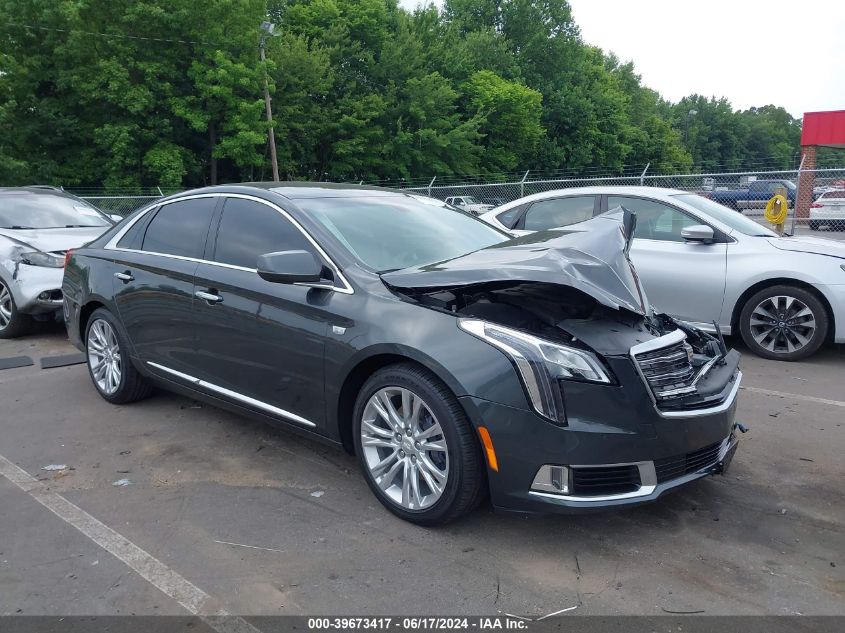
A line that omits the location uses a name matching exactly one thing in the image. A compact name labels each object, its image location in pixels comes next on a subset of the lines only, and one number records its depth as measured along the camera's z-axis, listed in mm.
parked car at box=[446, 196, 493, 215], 17903
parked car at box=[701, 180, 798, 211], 13727
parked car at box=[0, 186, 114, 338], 7238
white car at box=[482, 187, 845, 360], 6055
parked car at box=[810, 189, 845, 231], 15906
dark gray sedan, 2846
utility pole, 22484
